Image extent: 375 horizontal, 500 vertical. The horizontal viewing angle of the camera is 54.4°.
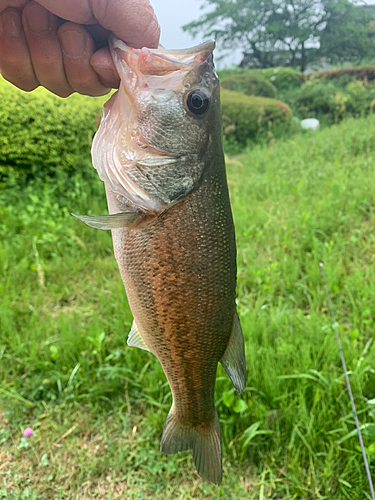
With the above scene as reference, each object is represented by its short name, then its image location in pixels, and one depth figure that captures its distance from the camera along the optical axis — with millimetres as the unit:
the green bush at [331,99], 8508
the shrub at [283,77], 9875
